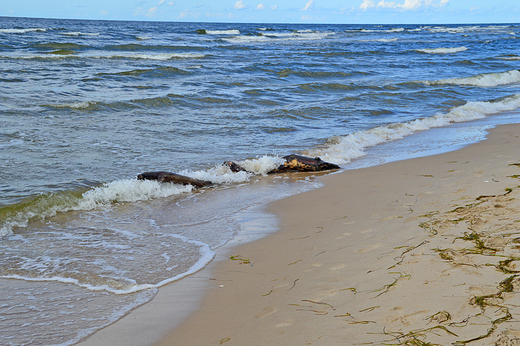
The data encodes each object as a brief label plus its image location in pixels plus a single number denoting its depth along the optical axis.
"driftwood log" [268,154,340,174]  6.35
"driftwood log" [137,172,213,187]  5.40
